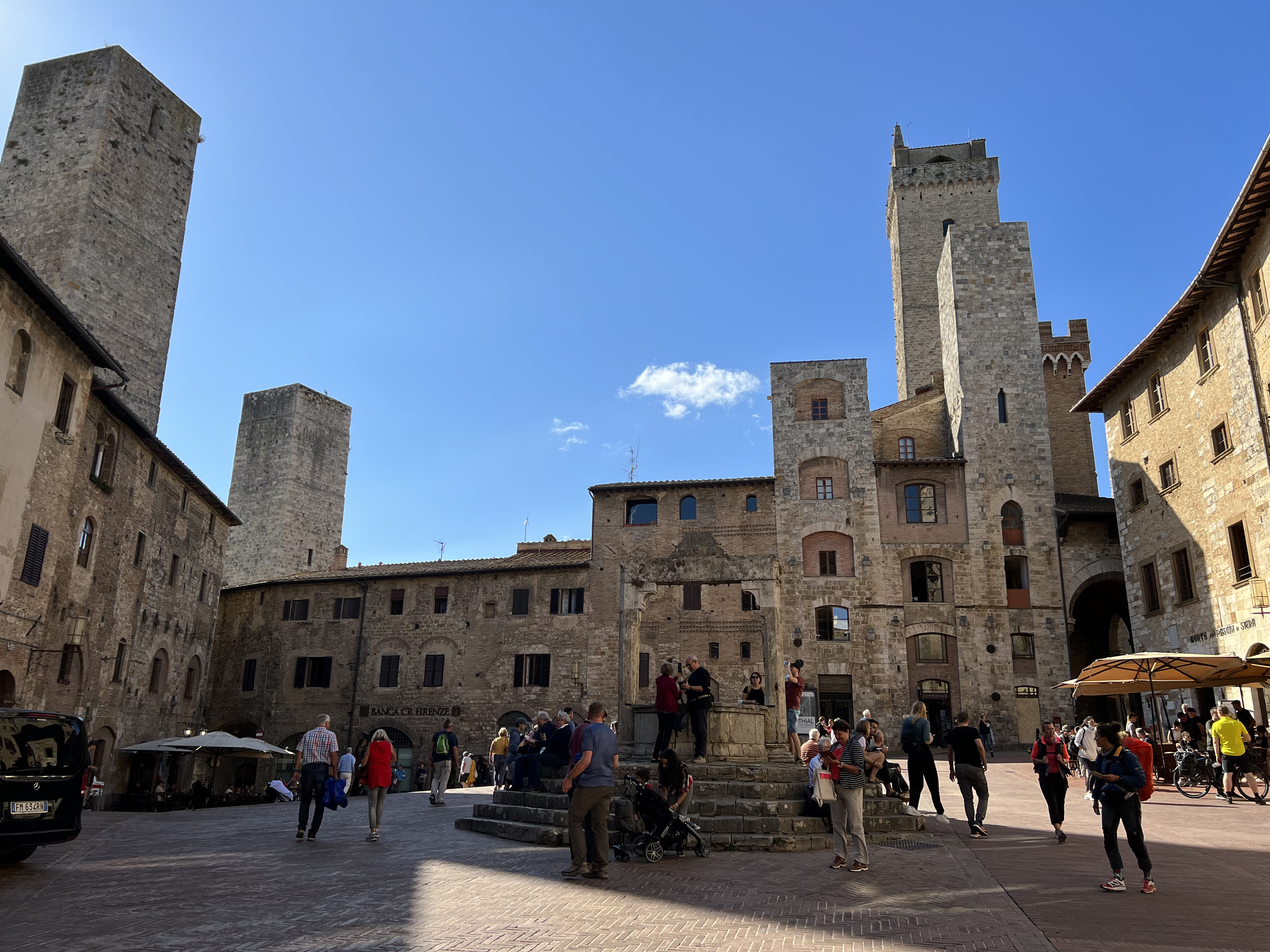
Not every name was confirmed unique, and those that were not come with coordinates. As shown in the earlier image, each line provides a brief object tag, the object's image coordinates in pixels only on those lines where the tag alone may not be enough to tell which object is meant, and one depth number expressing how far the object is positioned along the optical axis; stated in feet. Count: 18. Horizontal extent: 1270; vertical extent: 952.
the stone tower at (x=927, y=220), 156.04
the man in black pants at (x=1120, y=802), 25.13
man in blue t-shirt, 27.91
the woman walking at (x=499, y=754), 66.59
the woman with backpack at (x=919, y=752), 41.55
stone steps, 35.12
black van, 27.40
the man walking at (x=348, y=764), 53.78
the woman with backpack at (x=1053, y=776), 35.63
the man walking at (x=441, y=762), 56.85
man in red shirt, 48.49
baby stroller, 30.99
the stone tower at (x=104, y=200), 89.71
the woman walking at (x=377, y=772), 37.54
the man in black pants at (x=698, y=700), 41.57
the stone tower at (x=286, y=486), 147.02
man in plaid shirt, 36.63
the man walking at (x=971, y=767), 37.58
